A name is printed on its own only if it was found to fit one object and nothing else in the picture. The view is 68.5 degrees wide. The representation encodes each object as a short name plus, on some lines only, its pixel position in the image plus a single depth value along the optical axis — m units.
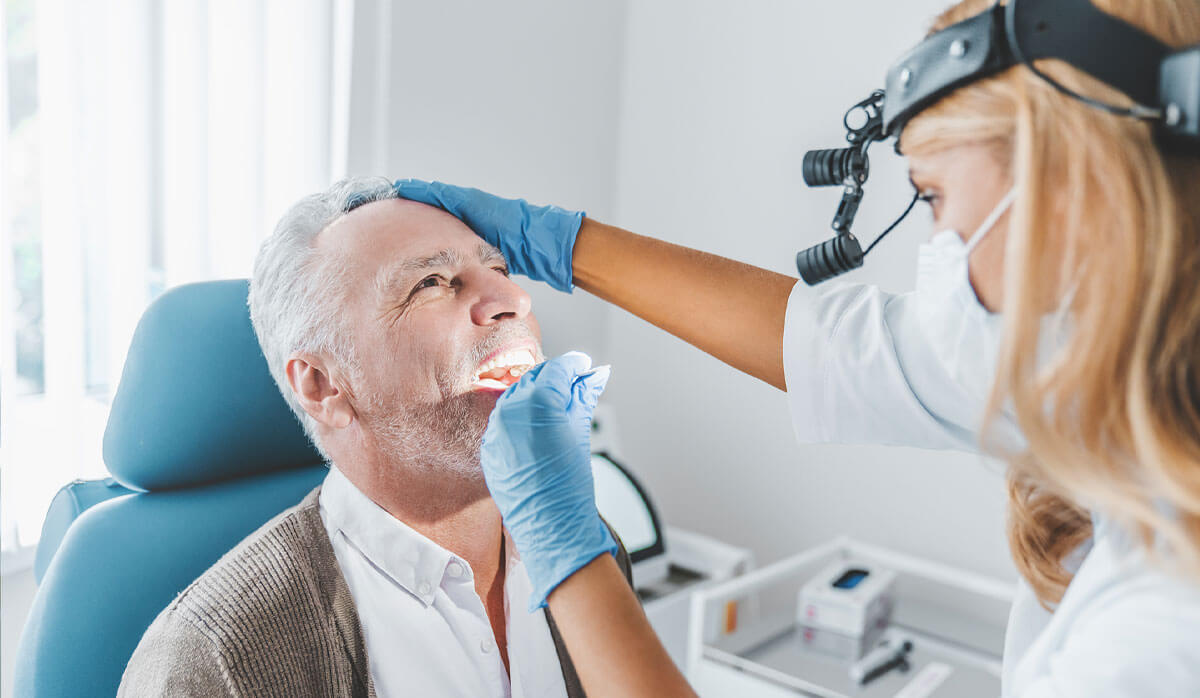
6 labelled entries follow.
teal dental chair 1.09
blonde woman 0.66
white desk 1.68
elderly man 1.11
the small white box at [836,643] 1.77
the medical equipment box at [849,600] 1.76
